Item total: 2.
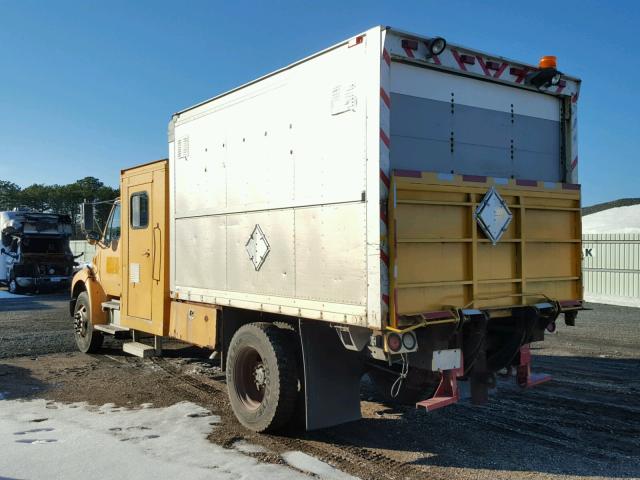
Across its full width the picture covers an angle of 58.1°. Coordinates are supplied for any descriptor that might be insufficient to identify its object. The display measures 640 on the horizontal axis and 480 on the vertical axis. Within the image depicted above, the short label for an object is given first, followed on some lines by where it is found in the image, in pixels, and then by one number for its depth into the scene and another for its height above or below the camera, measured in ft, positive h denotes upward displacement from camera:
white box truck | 14.90 +0.87
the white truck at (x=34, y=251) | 75.05 +0.62
